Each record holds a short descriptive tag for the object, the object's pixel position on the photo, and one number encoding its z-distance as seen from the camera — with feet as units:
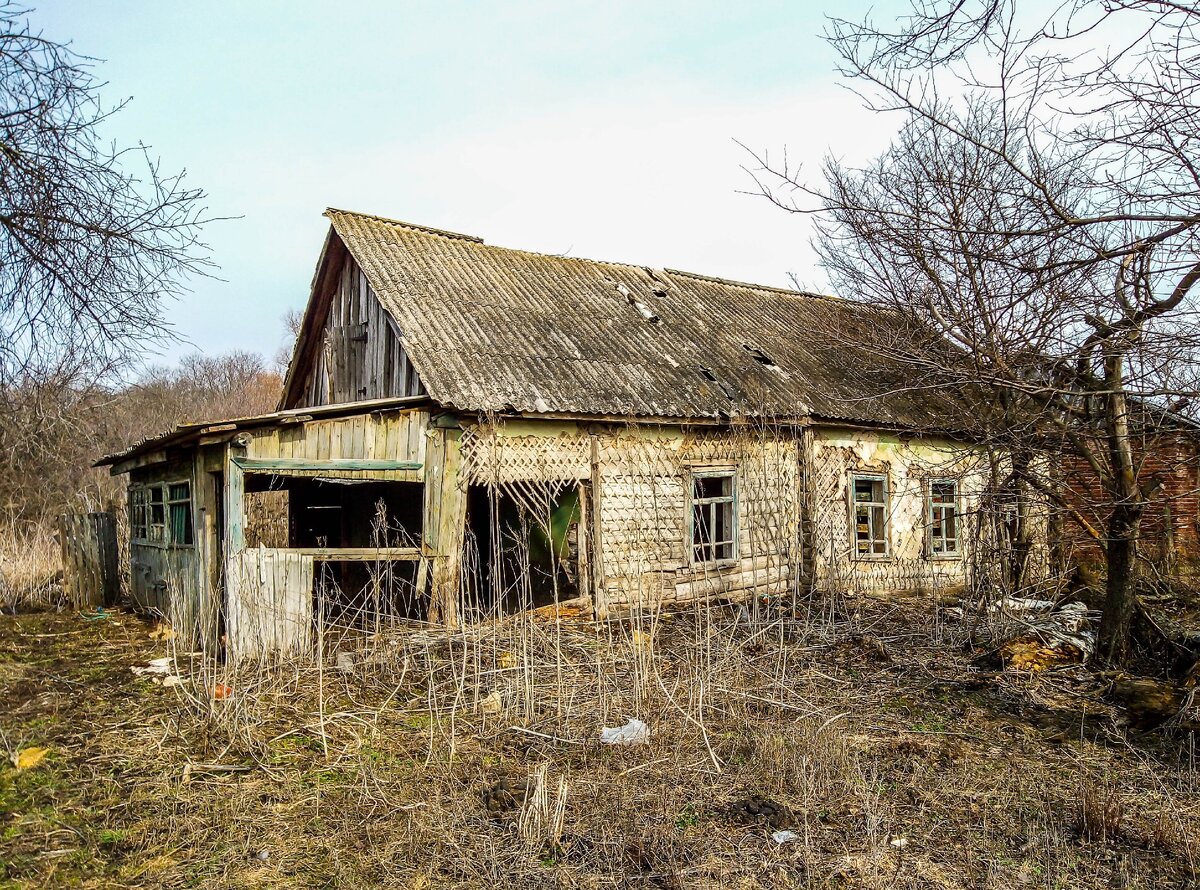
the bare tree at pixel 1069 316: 13.41
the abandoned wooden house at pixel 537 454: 30.78
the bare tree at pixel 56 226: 17.66
